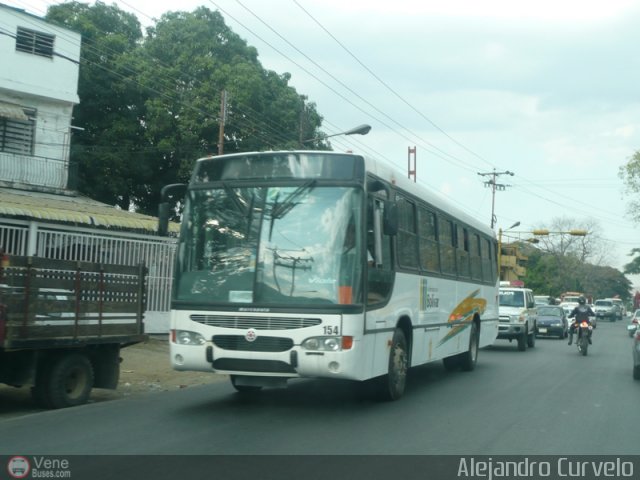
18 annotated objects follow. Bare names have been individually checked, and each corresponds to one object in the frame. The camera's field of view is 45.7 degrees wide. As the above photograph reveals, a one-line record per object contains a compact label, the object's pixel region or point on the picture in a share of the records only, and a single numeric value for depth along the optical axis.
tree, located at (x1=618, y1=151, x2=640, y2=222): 53.41
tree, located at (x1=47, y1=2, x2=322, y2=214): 32.50
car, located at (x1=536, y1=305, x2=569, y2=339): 31.97
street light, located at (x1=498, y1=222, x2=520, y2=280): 49.92
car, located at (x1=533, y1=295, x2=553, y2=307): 51.57
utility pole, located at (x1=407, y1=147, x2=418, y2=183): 40.44
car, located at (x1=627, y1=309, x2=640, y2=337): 37.75
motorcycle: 21.94
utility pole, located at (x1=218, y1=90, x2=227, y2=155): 24.14
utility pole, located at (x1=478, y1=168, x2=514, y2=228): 57.44
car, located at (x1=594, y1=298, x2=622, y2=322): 71.38
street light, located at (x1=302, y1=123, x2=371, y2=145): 24.36
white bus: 9.12
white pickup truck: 23.80
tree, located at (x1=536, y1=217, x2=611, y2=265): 101.12
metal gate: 17.79
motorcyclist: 22.33
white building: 18.17
